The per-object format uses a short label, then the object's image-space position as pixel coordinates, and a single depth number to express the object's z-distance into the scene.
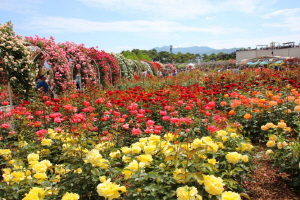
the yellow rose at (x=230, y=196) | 1.36
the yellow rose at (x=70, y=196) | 1.44
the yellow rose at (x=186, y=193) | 1.32
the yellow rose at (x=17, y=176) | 1.77
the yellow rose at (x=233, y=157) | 1.82
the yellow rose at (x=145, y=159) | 1.65
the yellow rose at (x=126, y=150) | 1.91
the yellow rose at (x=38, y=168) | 1.78
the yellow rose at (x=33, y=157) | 2.01
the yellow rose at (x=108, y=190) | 1.39
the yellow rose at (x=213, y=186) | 1.38
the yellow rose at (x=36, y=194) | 1.48
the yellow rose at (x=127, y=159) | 1.77
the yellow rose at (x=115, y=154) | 1.99
